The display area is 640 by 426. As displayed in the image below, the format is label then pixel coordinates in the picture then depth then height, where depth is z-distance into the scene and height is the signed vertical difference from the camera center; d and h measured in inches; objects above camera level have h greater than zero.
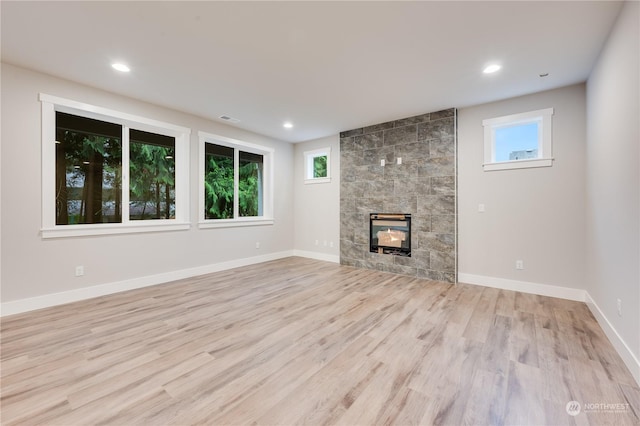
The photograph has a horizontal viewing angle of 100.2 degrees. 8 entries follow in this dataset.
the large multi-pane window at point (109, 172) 130.3 +24.0
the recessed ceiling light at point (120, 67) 115.2 +64.5
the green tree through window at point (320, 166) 243.7 +43.2
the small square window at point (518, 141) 143.0 +40.7
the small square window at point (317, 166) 235.6 +43.8
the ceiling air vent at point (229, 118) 181.5 +66.2
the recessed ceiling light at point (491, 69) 117.0 +64.0
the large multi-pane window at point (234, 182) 195.3 +25.7
